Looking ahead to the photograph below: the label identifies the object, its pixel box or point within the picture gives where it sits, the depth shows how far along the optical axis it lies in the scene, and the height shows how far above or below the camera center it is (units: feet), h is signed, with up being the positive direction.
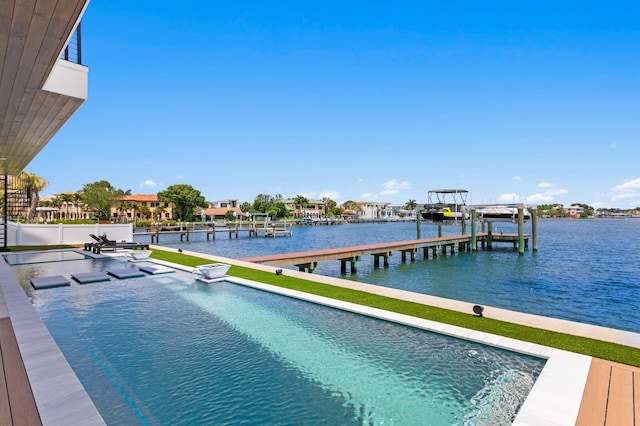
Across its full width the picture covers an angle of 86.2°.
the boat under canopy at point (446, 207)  117.39 +2.52
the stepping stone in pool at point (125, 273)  35.65 -5.83
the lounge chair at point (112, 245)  56.05 -4.66
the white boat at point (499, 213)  118.52 +0.10
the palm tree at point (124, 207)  225.35 +7.73
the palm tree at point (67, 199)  246.47 +14.90
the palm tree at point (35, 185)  122.52 +13.07
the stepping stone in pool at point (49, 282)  30.04 -5.66
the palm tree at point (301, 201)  390.36 +17.55
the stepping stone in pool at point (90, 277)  33.04 -5.77
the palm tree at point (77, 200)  235.20 +13.78
